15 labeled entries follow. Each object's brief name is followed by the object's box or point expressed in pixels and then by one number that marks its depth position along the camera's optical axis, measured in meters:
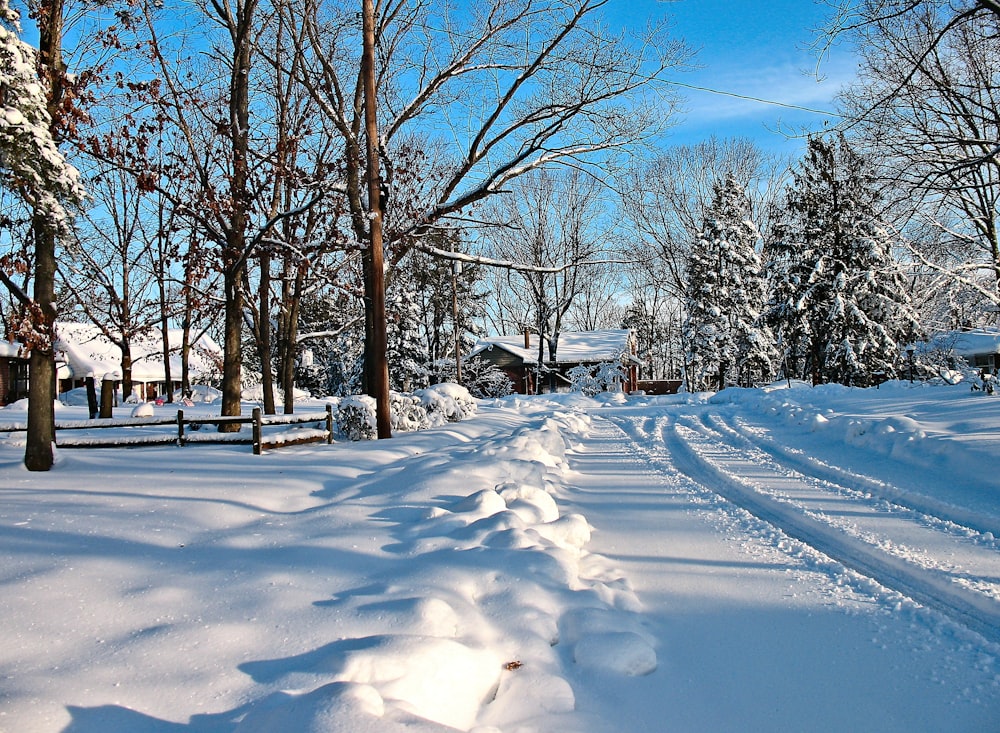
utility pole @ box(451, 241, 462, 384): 35.75
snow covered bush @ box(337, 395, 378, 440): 13.64
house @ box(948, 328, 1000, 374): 43.12
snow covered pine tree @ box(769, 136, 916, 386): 31.89
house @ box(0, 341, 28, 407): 33.22
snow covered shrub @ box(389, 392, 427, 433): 15.26
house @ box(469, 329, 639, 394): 47.69
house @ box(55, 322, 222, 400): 41.19
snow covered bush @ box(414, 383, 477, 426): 17.38
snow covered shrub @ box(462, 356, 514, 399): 41.41
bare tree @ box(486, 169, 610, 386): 40.00
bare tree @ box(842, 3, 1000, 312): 12.56
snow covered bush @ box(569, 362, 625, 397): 43.69
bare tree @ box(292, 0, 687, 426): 14.20
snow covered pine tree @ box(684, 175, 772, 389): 40.09
